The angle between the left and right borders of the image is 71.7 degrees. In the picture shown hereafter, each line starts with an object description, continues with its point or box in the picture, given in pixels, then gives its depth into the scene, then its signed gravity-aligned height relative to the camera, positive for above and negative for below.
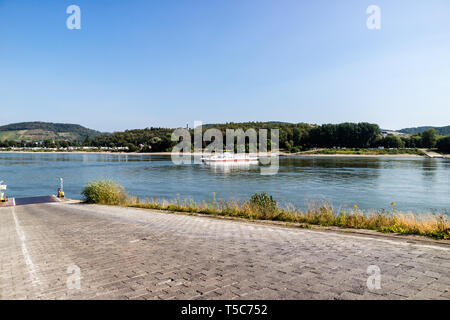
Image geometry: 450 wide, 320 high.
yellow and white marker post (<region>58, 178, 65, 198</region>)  26.28 -3.63
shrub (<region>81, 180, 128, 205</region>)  19.97 -2.82
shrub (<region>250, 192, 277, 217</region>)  12.16 -2.44
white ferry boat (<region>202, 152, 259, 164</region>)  100.89 -3.18
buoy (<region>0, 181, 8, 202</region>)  24.32 -3.69
